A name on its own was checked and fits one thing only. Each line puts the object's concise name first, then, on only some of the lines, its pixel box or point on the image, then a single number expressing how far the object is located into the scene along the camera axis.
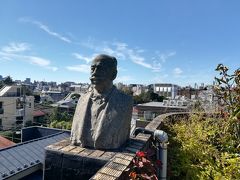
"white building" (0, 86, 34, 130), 19.65
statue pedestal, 1.90
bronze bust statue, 2.14
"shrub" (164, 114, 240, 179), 2.35
